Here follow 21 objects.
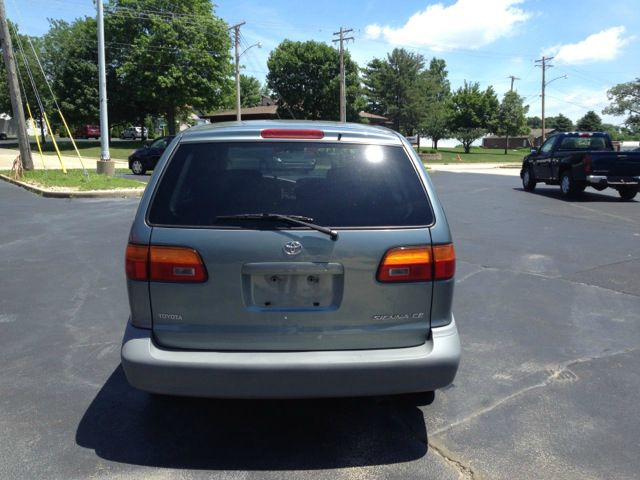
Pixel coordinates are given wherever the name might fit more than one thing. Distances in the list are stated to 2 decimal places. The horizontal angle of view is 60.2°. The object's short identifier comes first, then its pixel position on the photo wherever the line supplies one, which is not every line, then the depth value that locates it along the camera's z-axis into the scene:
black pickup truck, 14.48
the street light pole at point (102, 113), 19.23
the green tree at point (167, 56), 43.59
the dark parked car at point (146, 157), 22.09
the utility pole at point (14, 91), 19.52
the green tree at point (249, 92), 86.44
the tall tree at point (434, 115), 59.50
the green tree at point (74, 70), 45.75
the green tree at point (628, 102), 84.62
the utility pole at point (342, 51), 38.91
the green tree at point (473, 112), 67.38
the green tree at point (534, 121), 161.69
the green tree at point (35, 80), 48.01
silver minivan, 2.79
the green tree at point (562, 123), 117.56
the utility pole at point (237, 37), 42.21
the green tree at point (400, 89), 59.66
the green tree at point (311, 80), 57.97
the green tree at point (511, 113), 65.25
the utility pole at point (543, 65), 57.15
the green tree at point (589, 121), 108.38
